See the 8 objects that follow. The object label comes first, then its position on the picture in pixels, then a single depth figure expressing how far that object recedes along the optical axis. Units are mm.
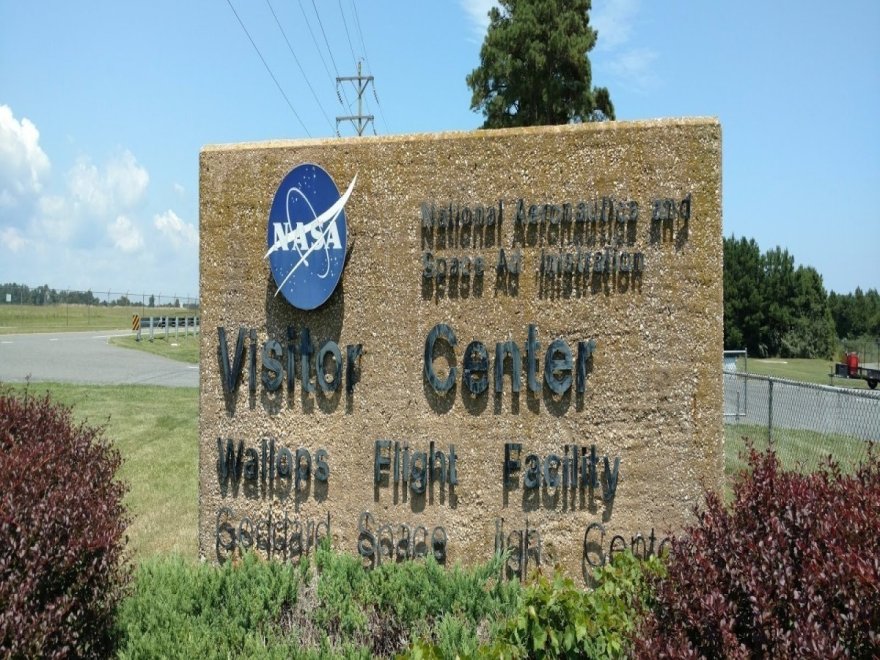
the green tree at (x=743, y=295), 51281
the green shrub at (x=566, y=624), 3922
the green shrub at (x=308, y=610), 4539
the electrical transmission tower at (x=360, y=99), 34656
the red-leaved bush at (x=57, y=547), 3768
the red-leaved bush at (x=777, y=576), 2820
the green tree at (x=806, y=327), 52000
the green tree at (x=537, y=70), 29438
